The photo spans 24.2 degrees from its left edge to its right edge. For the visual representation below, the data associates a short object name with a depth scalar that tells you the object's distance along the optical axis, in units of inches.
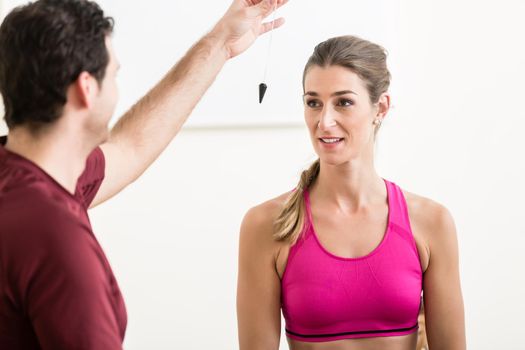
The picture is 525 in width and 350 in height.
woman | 88.6
